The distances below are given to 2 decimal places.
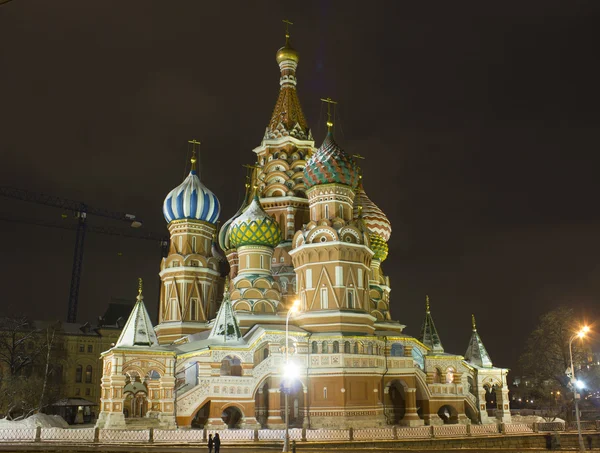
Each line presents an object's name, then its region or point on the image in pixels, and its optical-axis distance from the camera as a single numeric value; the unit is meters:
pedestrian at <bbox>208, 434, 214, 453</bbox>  22.20
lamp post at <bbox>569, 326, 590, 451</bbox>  25.55
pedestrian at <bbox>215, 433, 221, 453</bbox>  21.69
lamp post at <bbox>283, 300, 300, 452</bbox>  22.70
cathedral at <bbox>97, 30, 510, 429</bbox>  34.09
